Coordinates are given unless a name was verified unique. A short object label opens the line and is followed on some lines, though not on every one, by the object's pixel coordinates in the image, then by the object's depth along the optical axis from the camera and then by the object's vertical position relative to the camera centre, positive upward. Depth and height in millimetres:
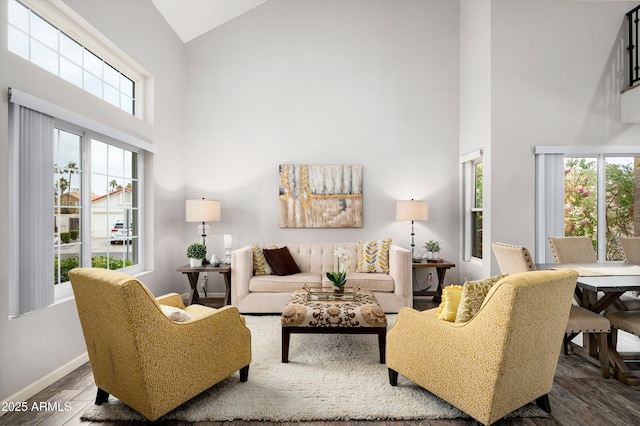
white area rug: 2072 -1169
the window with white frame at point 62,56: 2451 +1272
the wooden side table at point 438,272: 4480 -768
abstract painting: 5031 +236
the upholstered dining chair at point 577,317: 2496 -739
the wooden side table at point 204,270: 4270 -790
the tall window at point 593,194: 4258 +226
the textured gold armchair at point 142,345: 1799 -726
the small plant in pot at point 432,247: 4789 -459
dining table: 2383 -497
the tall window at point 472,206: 4766 +94
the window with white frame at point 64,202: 2330 +94
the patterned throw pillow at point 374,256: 4463 -545
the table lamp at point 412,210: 4715 +36
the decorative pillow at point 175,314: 2082 -594
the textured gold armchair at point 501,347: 1692 -700
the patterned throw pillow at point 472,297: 1931 -460
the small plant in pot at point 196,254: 4383 -505
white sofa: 4117 -838
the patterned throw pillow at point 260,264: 4414 -632
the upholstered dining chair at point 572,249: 3566 -370
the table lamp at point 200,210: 4520 +35
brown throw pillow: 4391 -607
